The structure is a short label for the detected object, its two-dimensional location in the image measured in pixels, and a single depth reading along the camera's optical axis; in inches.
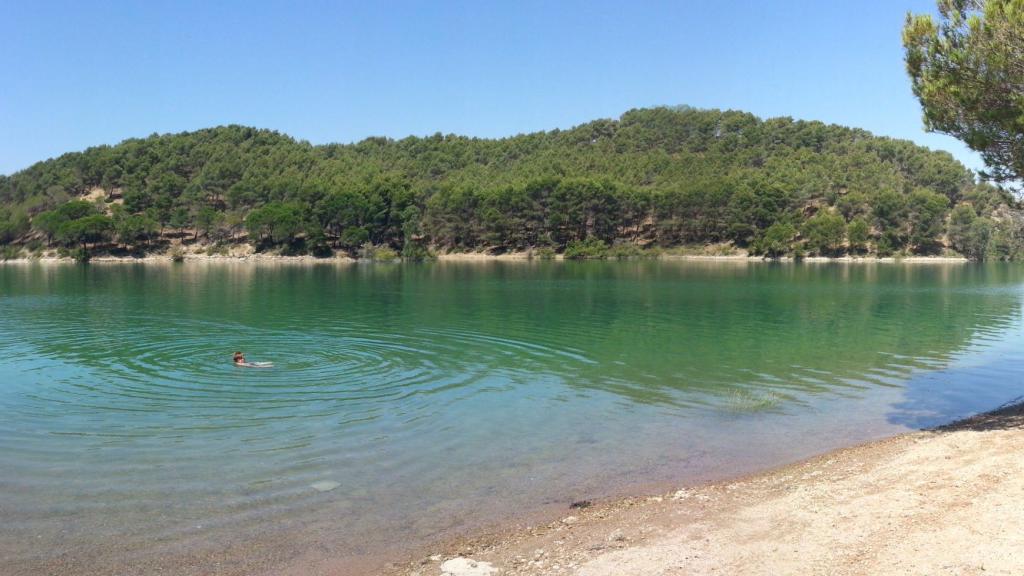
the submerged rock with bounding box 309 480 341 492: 487.2
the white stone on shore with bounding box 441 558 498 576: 344.1
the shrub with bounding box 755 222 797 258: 5265.8
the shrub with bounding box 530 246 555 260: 5511.8
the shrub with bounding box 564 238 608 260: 5467.5
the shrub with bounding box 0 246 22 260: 5551.2
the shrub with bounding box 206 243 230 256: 5620.1
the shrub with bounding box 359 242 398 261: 5265.8
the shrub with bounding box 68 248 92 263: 5172.2
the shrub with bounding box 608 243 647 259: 5526.6
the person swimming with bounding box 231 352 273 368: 919.8
